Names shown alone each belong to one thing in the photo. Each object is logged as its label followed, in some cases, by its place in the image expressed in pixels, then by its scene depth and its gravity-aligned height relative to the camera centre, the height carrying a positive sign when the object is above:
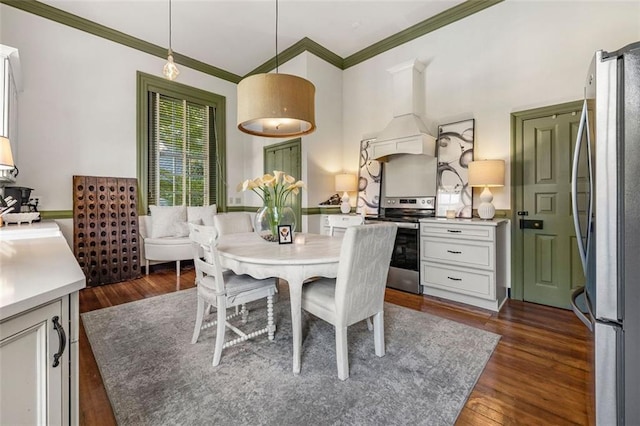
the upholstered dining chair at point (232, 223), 3.04 -0.11
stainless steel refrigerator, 0.99 -0.08
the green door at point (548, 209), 2.79 +0.03
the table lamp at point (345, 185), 4.24 +0.42
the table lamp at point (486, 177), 2.94 +0.36
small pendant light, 2.51 +1.25
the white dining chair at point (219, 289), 1.84 -0.52
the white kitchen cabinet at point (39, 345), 0.72 -0.37
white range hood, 3.53 +1.16
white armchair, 4.06 -0.29
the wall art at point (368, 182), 4.26 +0.47
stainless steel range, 3.34 -0.35
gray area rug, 1.46 -1.00
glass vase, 2.35 -0.04
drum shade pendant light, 1.89 +0.77
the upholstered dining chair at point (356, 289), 1.64 -0.48
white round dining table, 1.74 -0.32
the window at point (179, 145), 4.28 +1.11
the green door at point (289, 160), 4.45 +0.86
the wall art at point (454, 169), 3.39 +0.54
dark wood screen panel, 3.67 -0.20
